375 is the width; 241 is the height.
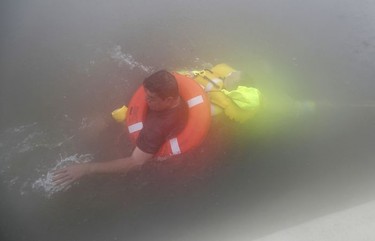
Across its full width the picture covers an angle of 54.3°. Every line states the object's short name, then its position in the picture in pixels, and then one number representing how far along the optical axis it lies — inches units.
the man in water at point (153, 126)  87.1
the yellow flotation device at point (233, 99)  103.3
